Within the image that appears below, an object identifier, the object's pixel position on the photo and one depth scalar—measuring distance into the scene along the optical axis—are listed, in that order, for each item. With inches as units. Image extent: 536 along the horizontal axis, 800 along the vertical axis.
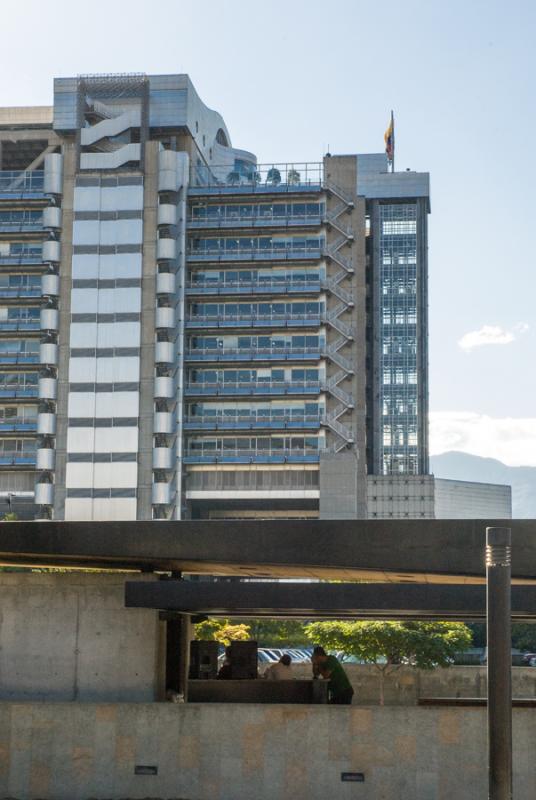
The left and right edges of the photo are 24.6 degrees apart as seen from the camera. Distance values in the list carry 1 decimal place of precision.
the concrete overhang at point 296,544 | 797.2
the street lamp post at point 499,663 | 520.1
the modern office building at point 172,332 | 4247.0
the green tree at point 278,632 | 3139.8
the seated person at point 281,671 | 939.3
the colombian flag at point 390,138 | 6094.0
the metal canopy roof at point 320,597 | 793.6
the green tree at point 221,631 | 2314.2
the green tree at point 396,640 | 1889.8
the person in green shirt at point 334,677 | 885.2
